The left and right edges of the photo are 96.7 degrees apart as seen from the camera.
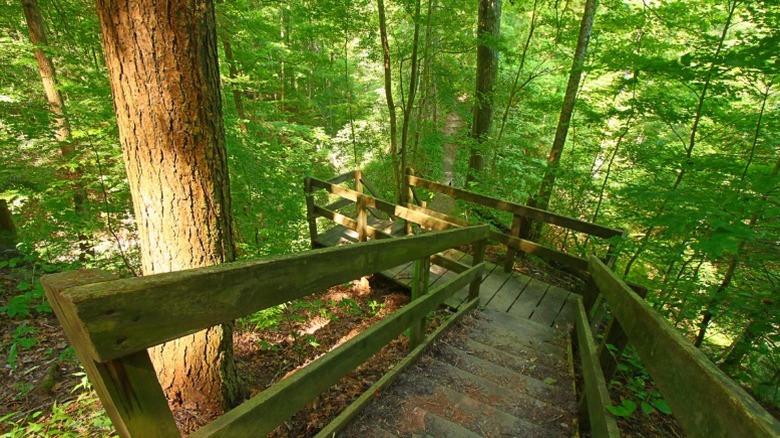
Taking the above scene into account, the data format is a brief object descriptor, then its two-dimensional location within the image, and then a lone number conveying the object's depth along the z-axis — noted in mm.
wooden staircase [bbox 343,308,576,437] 2264
